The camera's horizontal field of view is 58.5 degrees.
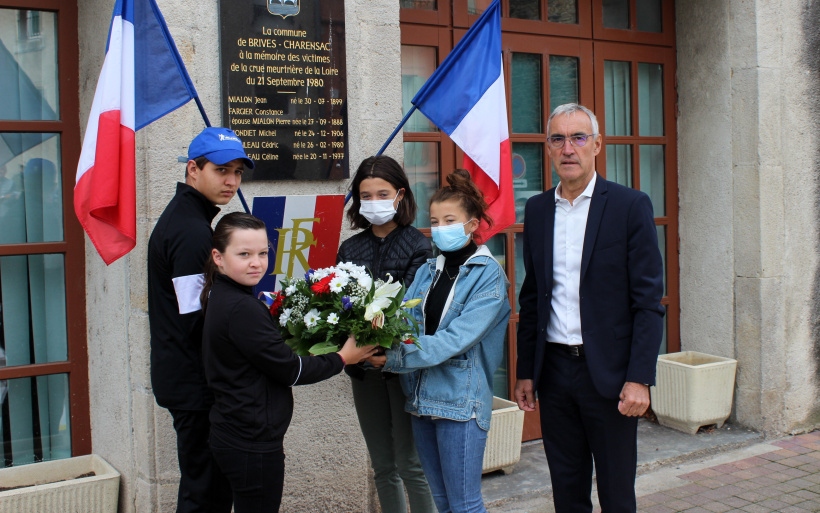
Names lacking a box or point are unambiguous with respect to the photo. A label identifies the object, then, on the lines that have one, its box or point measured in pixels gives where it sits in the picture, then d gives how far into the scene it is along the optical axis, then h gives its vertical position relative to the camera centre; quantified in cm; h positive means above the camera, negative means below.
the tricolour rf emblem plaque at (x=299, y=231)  370 +10
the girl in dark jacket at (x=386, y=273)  320 -12
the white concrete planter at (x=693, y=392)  525 -111
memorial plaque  364 +85
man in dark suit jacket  279 -29
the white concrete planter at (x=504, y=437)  448 -119
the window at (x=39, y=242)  374 +8
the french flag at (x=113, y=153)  292 +41
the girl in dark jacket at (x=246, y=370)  249 -41
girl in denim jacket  280 -42
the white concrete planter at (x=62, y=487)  340 -112
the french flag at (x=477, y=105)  366 +71
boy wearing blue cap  272 -19
